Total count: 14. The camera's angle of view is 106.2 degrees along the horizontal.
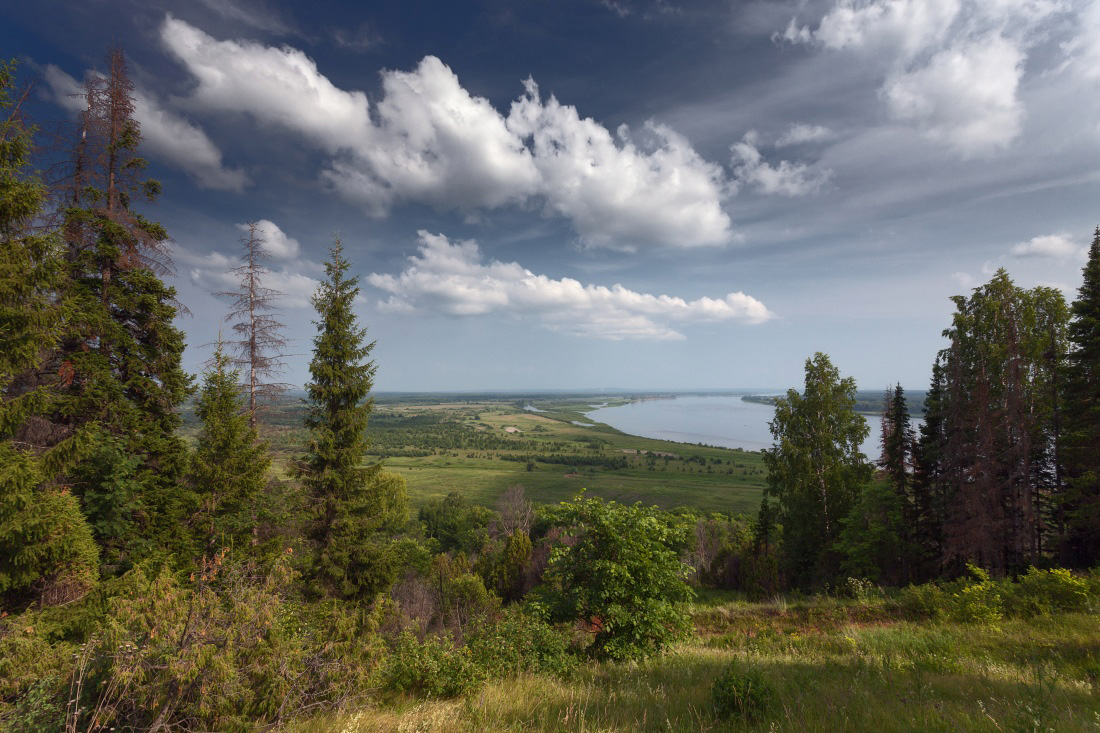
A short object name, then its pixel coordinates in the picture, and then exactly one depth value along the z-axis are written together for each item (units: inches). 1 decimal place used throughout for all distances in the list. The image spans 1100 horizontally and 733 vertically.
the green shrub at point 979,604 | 398.6
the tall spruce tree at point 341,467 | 566.9
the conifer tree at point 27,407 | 322.7
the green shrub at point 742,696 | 193.6
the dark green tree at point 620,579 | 351.3
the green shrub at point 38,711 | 157.8
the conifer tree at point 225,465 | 519.8
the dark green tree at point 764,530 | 1181.1
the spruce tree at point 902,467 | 872.9
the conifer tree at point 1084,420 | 632.4
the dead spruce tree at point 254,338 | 643.5
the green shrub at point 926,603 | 455.2
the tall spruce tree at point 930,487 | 863.1
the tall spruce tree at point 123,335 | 466.6
